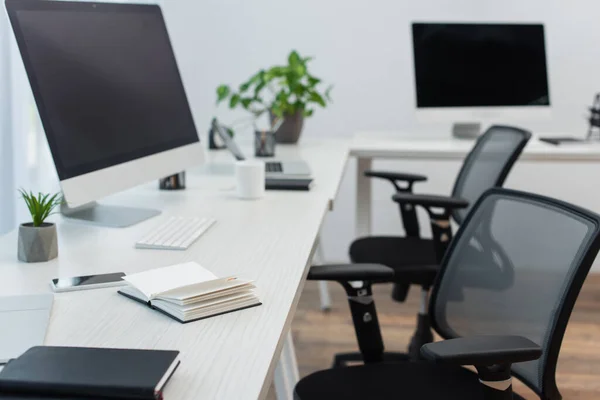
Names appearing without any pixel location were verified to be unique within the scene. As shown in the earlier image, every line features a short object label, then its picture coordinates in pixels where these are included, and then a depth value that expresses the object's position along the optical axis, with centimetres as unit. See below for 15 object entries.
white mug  234
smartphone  144
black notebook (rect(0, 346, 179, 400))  98
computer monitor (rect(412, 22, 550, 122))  377
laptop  269
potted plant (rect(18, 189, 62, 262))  160
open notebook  131
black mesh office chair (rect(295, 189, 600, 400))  141
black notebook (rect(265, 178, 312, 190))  252
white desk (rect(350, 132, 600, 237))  339
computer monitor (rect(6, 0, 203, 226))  172
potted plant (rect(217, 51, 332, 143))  357
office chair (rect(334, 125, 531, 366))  261
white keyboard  175
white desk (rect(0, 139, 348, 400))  113
